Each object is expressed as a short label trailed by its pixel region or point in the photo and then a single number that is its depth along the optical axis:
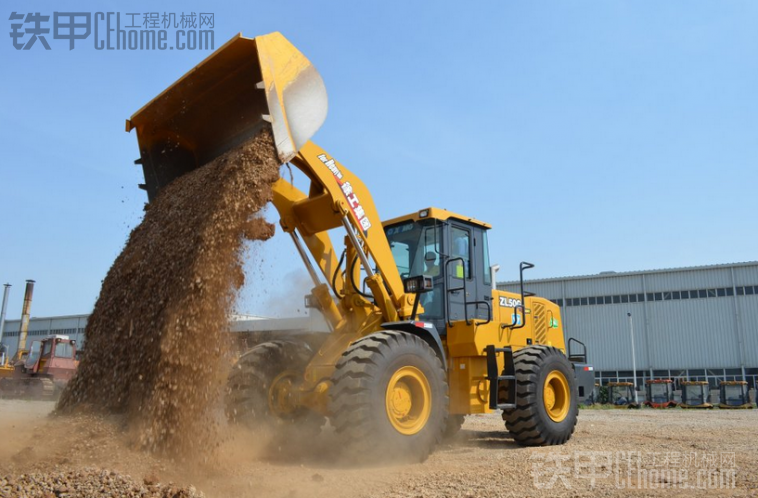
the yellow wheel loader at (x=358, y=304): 5.96
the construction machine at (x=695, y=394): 21.50
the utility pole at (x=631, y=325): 29.03
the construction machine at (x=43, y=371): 22.38
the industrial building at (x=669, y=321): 29.17
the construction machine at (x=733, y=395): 21.06
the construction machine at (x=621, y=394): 23.05
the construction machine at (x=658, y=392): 22.35
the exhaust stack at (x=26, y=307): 32.96
